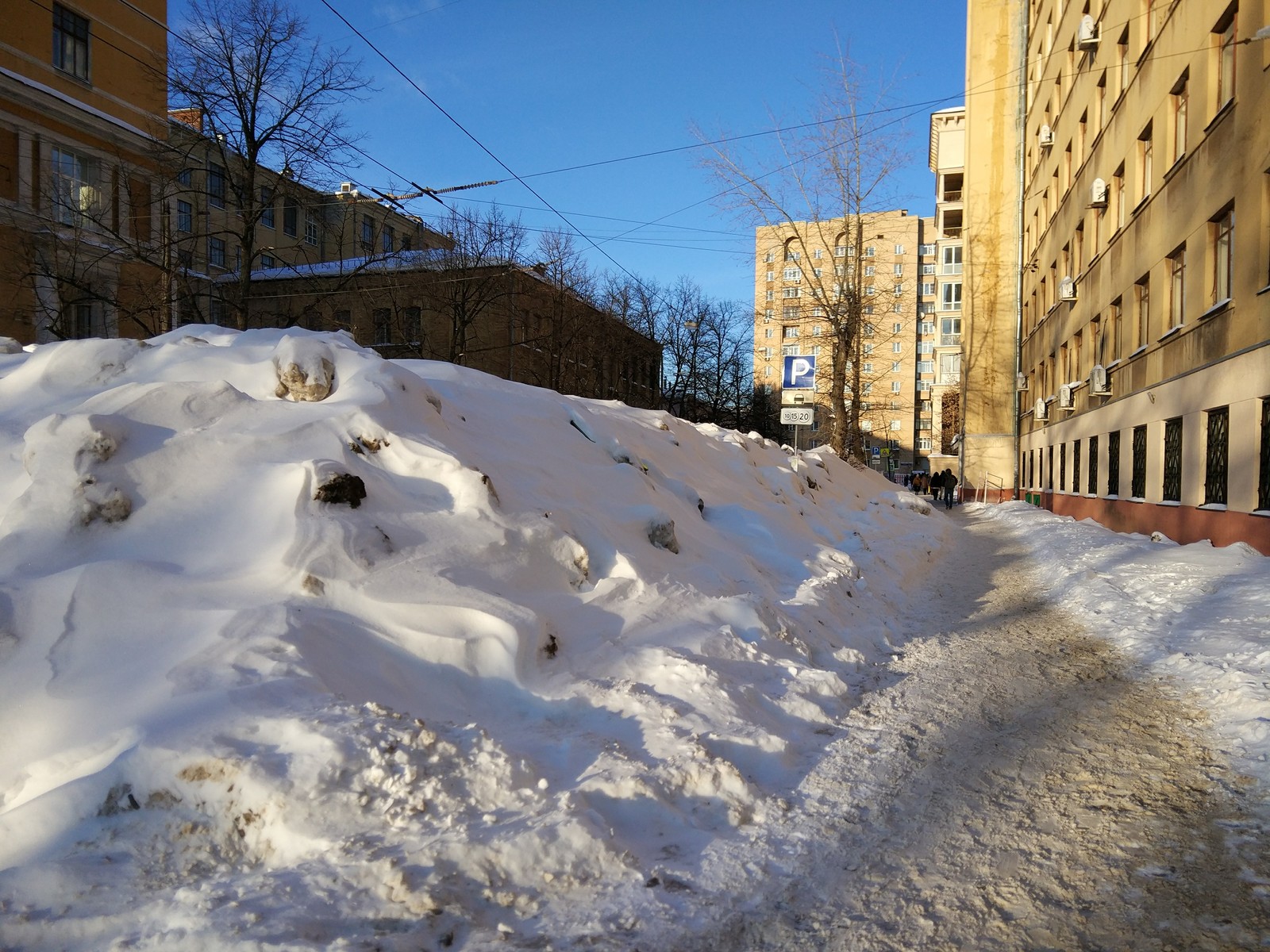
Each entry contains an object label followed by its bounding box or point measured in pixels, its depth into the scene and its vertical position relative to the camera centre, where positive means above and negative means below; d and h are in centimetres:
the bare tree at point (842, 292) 2444 +526
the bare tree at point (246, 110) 1727 +733
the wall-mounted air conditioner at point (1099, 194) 2036 +674
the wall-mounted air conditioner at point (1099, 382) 1941 +208
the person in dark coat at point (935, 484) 3463 -68
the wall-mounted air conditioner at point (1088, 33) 2067 +1084
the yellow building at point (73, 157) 2162 +908
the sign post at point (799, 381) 1468 +156
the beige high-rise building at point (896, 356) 4562 +978
